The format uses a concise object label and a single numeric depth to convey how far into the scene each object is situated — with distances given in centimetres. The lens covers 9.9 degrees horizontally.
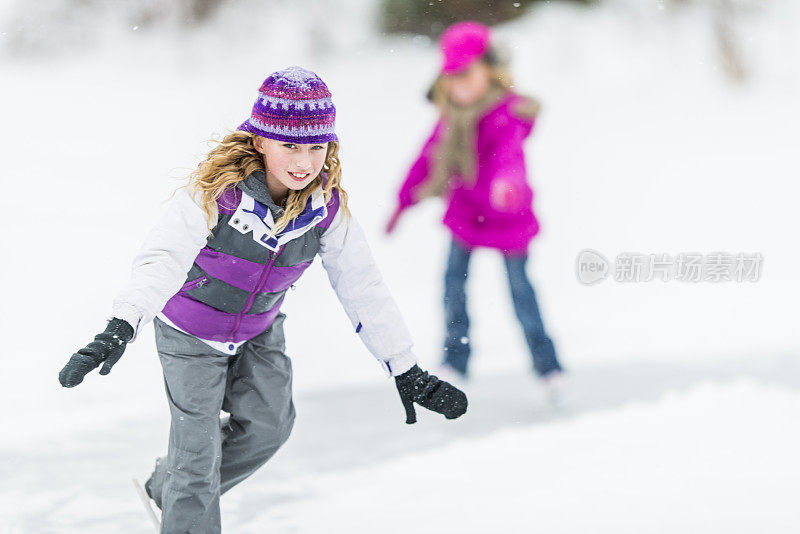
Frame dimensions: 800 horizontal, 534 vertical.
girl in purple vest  1004
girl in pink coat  1150
